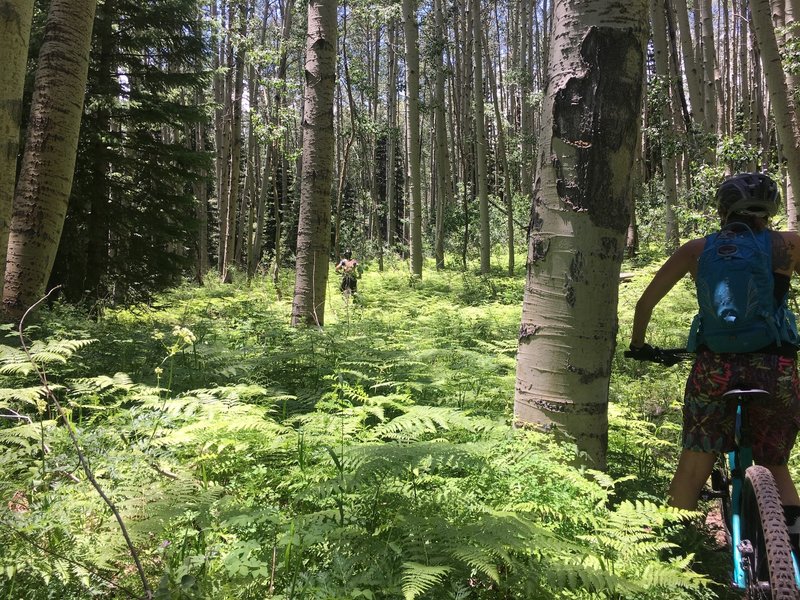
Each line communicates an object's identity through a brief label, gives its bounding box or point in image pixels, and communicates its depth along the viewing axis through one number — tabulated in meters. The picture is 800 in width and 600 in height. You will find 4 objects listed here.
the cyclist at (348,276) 9.97
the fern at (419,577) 1.40
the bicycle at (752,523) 1.68
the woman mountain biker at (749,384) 2.19
